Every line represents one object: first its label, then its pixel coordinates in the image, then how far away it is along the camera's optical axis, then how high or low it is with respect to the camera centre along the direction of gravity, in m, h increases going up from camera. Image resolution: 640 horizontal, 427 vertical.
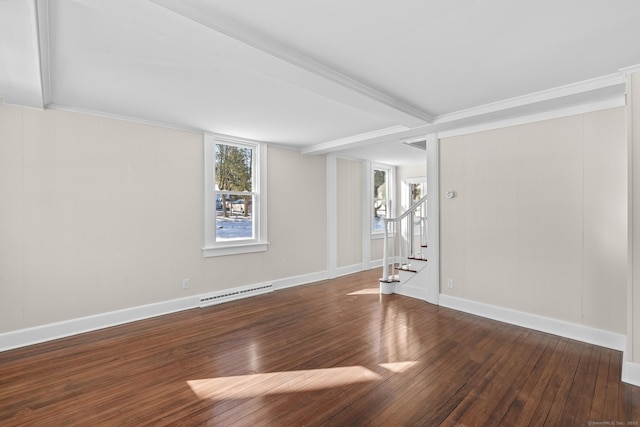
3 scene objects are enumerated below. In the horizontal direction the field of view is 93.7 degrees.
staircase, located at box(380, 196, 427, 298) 4.65 -0.99
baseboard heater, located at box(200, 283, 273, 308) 4.35 -1.22
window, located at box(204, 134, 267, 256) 4.44 +0.30
